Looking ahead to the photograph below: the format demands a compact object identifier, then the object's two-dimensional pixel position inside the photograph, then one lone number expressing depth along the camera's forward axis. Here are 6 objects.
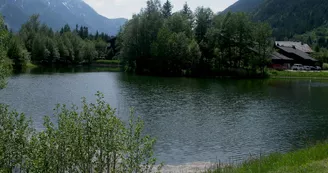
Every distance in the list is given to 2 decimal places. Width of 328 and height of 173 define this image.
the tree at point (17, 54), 111.12
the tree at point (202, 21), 105.94
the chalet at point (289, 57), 119.47
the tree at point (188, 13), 108.81
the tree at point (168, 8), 122.71
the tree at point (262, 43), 98.12
